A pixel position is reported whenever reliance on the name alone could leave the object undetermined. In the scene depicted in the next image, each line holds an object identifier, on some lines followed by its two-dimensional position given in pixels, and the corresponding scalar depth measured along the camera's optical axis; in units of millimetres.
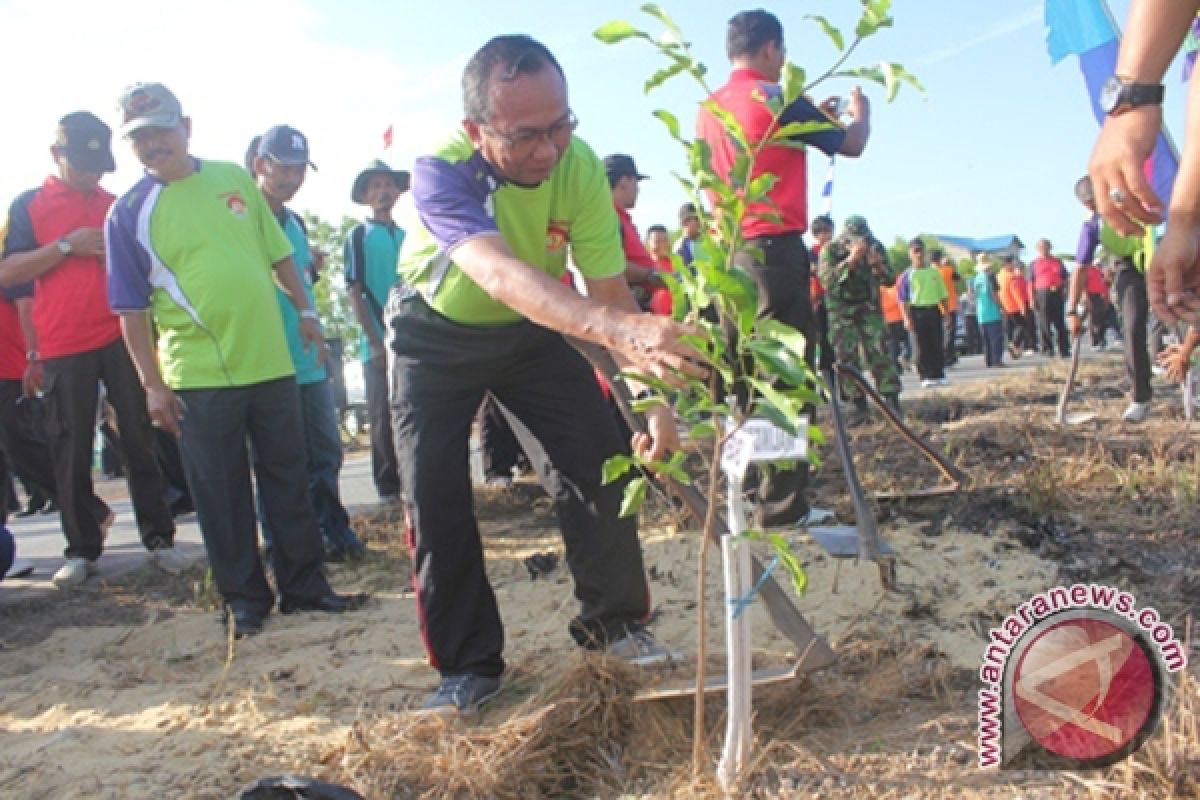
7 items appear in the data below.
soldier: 7949
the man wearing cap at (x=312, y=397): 4738
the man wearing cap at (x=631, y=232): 4984
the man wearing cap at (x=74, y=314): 4602
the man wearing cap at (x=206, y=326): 3617
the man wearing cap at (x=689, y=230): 6201
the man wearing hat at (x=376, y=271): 5590
